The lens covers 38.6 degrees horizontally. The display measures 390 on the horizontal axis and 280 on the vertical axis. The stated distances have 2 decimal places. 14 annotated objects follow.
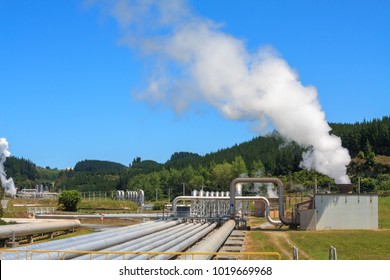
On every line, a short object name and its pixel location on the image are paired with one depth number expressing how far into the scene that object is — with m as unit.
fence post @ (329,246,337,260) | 21.75
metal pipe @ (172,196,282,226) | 62.47
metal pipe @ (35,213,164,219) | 66.64
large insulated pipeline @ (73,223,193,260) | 22.55
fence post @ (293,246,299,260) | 21.90
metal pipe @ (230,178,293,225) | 57.86
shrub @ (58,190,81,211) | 86.15
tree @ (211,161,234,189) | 135.00
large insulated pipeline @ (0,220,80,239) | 37.50
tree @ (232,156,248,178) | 134.50
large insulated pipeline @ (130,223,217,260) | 24.72
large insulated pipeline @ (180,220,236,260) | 22.42
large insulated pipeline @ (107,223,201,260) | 27.16
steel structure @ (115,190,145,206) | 110.81
